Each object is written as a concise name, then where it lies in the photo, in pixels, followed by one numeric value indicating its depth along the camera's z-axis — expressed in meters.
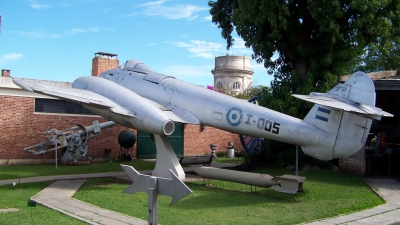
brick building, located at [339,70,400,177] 16.89
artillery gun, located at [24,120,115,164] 20.12
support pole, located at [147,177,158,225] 5.66
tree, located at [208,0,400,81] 17.14
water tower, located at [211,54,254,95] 71.69
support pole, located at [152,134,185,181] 13.42
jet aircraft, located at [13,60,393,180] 11.14
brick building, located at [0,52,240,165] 20.55
